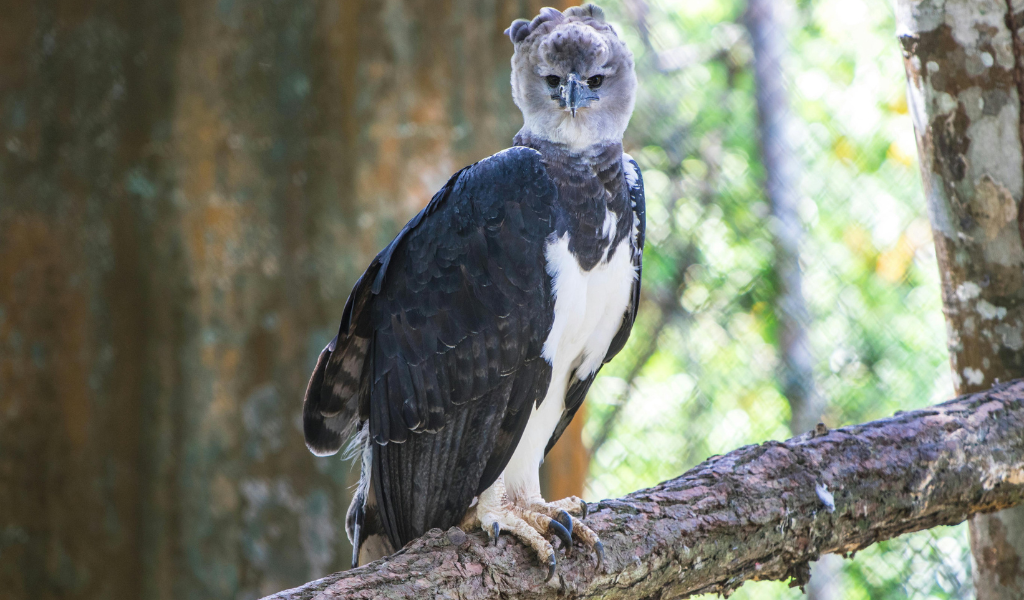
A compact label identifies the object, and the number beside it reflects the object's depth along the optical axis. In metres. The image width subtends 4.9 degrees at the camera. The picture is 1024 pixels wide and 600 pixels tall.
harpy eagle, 16.18
